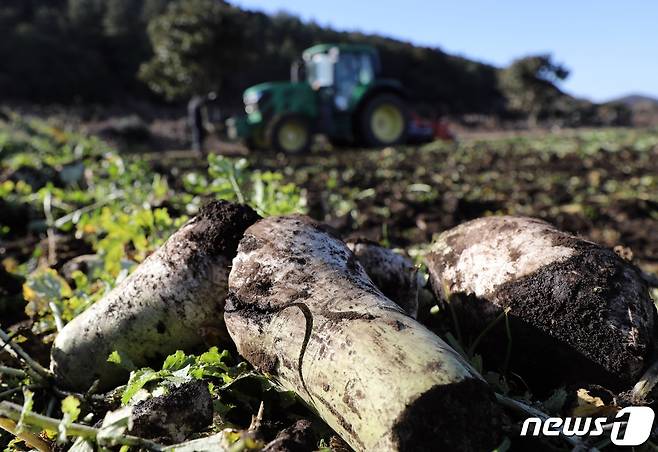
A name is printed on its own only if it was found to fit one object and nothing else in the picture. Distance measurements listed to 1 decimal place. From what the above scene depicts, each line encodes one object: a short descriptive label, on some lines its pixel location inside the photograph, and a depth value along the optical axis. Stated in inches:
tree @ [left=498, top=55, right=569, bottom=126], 1486.2
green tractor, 555.8
